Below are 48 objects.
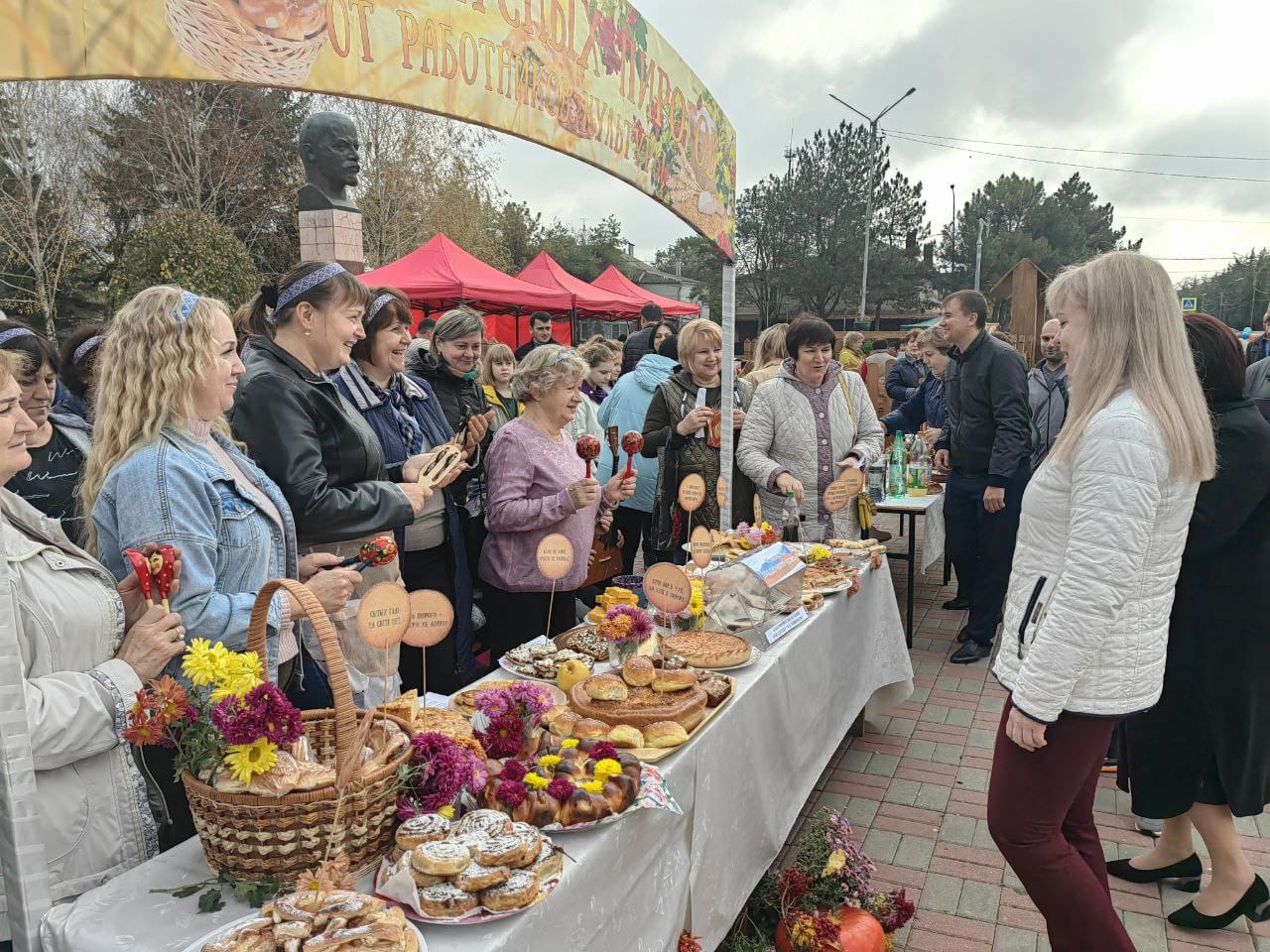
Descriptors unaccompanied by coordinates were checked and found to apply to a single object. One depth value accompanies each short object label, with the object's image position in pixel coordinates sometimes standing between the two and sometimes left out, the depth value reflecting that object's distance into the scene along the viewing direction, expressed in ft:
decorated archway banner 4.37
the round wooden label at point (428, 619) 6.51
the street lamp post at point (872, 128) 76.84
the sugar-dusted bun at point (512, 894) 4.27
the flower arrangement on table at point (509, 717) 5.76
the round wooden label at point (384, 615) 5.90
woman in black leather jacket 7.51
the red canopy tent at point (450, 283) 35.53
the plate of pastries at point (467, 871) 4.24
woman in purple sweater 10.27
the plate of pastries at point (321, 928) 3.76
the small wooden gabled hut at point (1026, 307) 37.22
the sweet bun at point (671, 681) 7.07
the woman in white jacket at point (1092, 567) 5.87
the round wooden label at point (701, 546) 10.75
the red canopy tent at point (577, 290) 48.19
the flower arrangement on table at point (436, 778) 4.88
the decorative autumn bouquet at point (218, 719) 4.23
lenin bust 15.29
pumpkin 7.64
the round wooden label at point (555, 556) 8.55
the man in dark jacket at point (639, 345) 24.50
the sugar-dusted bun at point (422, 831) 4.58
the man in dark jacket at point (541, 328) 27.04
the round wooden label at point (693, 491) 11.26
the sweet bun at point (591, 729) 6.27
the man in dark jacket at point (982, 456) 15.53
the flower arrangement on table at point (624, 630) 7.93
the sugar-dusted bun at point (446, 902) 4.19
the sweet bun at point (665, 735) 6.39
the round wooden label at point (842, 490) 12.41
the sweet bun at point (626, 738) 6.23
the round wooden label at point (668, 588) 8.69
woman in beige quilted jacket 13.58
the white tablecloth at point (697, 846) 4.32
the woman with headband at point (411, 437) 10.21
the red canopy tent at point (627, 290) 57.98
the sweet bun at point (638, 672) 7.07
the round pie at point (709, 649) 8.11
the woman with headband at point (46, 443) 8.27
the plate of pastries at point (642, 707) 6.33
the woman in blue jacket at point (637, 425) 16.87
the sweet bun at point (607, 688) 6.82
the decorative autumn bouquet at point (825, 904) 7.74
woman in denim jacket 5.61
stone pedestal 16.42
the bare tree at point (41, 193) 50.49
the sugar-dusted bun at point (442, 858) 4.27
